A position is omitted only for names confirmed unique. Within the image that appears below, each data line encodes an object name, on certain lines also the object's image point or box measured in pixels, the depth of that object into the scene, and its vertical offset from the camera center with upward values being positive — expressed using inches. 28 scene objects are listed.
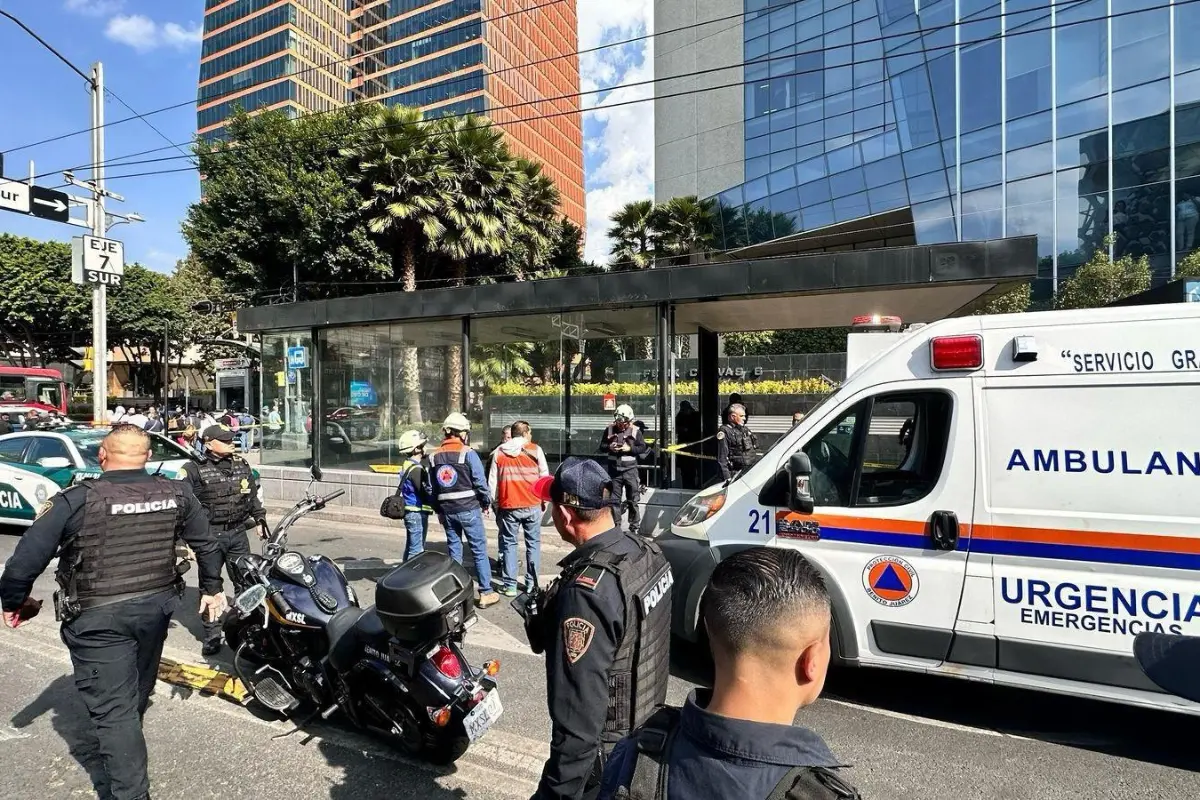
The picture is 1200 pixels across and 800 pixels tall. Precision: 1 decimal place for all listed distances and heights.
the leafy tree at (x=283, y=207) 826.2 +238.5
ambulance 130.3 -25.0
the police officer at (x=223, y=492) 186.2 -28.7
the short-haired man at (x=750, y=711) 38.9 -20.6
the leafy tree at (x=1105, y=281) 759.1 +123.9
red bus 1080.8 +10.4
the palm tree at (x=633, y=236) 1031.6 +246.9
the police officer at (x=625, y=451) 337.1 -31.7
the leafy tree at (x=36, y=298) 1366.9 +207.8
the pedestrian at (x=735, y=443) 349.4 -29.3
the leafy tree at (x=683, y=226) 1027.3 +259.3
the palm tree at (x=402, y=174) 791.0 +267.2
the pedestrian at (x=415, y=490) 236.9 -35.6
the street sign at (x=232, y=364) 1298.0 +59.2
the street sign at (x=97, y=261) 550.0 +114.4
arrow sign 471.5 +138.8
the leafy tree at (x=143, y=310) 1542.8 +202.7
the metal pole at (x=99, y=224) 576.7 +150.2
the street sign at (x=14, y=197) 448.5 +137.6
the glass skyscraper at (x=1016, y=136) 911.0 +395.3
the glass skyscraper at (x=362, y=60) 2910.9 +1574.8
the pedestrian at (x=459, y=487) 226.6 -33.3
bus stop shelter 383.6 +23.6
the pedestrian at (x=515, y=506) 252.5 -44.5
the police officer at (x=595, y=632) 68.6 -26.8
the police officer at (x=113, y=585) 108.2 -32.7
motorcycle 116.3 -51.1
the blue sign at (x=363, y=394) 466.0 -1.2
